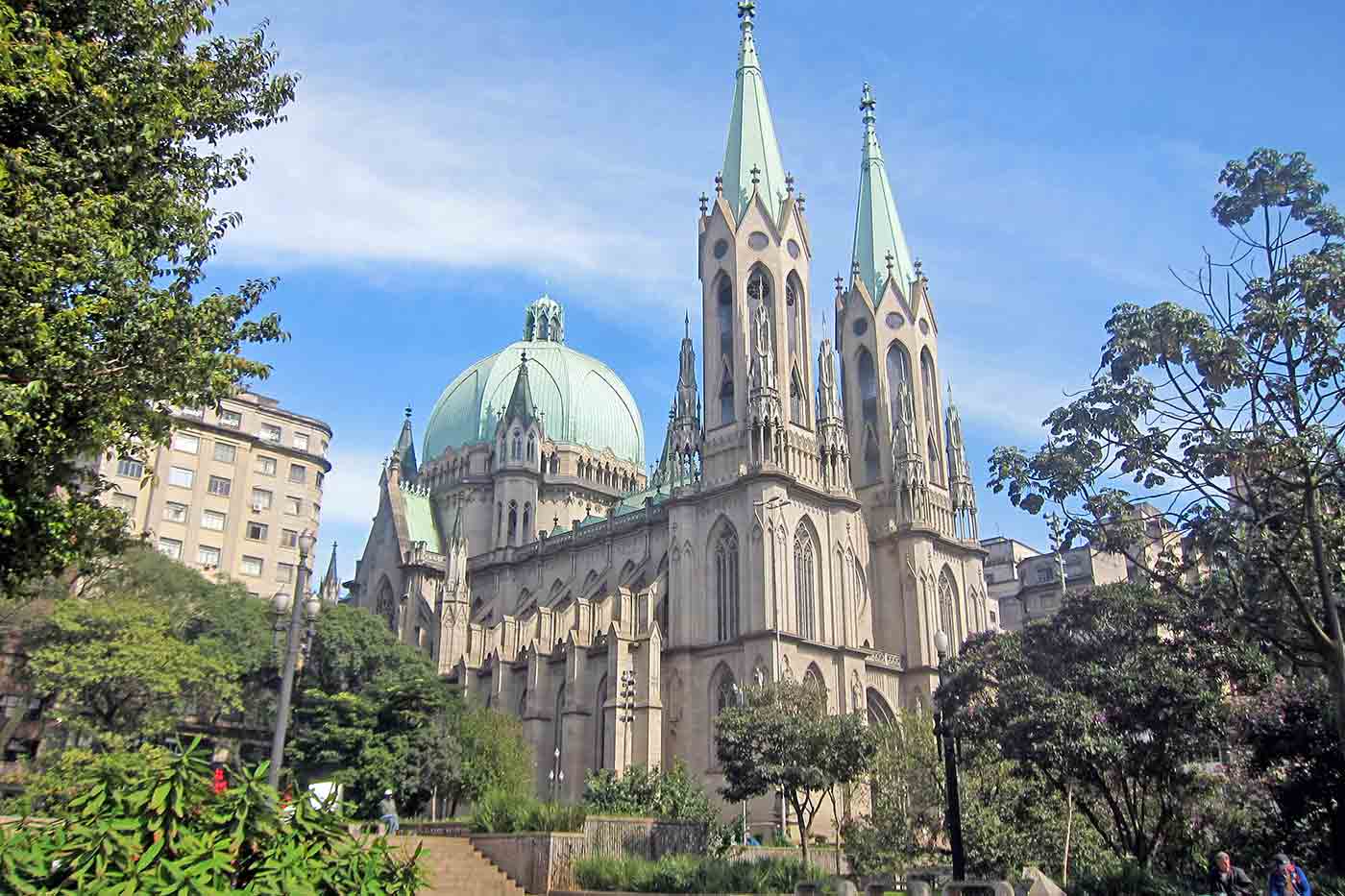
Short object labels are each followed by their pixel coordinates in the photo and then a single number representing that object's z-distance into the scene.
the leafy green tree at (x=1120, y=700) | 24.61
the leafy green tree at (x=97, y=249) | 12.99
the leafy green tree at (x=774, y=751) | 33.41
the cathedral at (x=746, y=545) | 48.81
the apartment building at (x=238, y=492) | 65.19
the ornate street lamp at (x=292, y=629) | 19.42
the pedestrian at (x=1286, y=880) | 16.00
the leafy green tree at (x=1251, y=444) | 17.36
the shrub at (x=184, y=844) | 6.93
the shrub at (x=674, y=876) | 22.47
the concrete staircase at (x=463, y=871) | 21.86
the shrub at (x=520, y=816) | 24.69
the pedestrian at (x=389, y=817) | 25.56
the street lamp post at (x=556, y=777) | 50.09
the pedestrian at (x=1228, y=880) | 16.70
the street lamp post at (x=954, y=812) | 20.48
